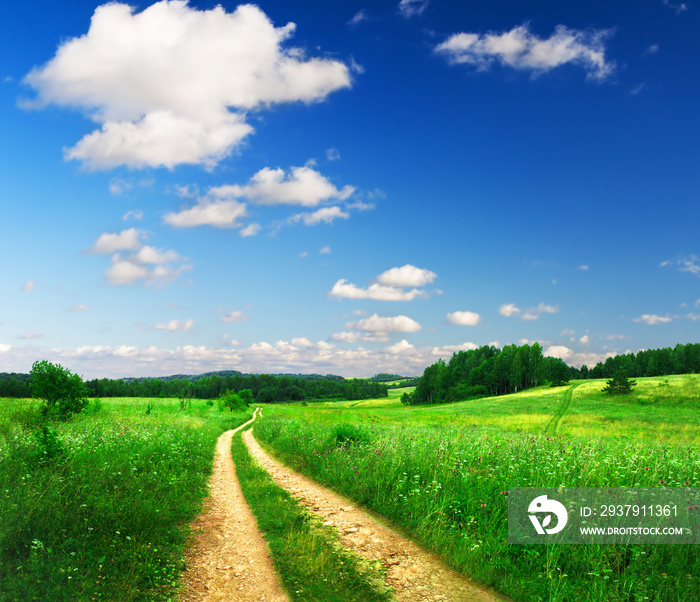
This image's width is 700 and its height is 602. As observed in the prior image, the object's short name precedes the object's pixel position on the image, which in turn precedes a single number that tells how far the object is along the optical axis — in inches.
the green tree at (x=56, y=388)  798.5
